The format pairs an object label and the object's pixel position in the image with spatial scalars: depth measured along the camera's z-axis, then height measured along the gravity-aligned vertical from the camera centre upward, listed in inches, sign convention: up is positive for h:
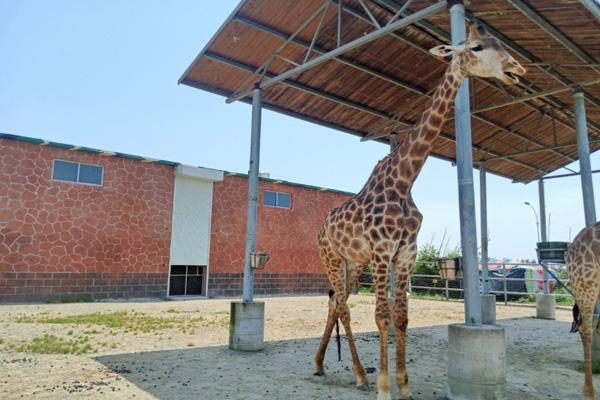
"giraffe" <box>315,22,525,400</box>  167.9 +22.4
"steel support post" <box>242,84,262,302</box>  279.0 +52.0
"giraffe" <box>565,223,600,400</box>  185.3 -2.8
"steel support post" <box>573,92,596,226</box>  274.4 +66.7
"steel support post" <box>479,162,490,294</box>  442.0 +61.3
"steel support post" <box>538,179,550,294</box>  479.2 +60.0
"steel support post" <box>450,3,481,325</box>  171.6 +33.2
